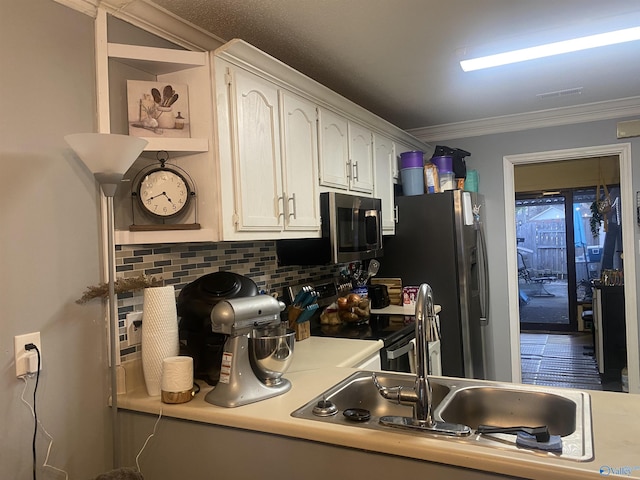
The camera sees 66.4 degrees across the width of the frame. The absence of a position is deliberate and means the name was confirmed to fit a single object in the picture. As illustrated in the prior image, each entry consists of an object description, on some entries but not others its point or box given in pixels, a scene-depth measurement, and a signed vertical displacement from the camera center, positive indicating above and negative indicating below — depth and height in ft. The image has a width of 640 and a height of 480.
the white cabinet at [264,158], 5.92 +1.17
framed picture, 5.57 +1.61
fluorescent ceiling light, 6.84 +2.74
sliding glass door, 21.76 -1.29
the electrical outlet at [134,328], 5.70 -0.93
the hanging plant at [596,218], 19.57 +0.59
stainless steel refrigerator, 10.75 -0.51
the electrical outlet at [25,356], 4.48 -0.95
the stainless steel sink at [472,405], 4.58 -1.74
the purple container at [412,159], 11.48 +1.87
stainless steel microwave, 8.06 +0.07
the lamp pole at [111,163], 4.51 +0.82
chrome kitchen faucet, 4.42 -1.34
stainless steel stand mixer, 5.05 -1.13
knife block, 8.20 -1.37
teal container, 12.70 +1.45
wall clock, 5.64 +0.64
